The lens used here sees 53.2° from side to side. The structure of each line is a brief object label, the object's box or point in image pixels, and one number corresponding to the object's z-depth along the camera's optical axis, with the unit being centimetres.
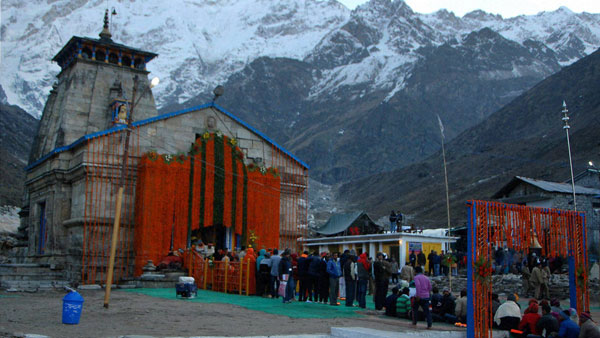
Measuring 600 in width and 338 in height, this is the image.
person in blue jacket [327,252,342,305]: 1645
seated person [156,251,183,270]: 2134
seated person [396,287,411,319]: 1434
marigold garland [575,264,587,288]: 1402
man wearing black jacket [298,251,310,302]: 1702
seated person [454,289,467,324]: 1349
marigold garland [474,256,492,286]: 1141
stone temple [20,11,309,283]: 2186
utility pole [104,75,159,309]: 1376
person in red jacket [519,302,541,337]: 1155
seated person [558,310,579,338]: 1059
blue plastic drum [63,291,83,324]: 1082
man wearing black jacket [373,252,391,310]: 1560
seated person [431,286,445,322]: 1409
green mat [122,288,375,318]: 1445
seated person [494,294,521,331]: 1227
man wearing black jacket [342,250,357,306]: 1644
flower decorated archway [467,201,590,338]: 1150
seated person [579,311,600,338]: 1011
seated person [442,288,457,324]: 1401
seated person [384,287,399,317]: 1459
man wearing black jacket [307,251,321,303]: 1689
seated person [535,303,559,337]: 1112
